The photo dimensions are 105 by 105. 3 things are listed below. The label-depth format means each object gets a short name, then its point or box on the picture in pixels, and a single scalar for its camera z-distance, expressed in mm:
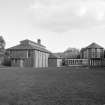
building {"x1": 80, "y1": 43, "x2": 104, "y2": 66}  78750
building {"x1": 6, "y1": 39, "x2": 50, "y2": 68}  52531
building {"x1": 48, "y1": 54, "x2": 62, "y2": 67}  67938
